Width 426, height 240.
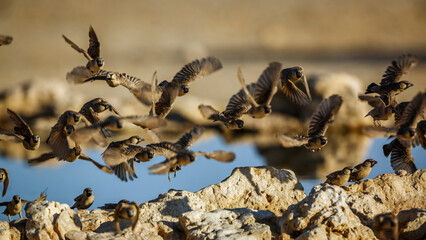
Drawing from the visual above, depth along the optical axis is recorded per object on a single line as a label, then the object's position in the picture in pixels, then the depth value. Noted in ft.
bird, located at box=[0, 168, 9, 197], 52.90
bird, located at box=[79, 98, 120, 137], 56.54
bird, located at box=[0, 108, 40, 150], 52.03
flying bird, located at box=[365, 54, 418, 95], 57.52
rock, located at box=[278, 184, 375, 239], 41.63
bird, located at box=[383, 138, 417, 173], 52.90
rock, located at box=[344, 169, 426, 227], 48.46
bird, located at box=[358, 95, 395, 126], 54.39
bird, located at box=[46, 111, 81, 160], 51.46
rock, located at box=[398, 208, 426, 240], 42.65
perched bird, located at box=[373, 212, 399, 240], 39.43
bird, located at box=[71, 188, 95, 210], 54.75
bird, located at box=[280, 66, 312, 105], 55.57
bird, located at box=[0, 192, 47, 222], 53.47
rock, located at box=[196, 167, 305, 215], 49.32
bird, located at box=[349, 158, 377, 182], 52.54
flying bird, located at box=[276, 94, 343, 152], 51.37
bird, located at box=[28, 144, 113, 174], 51.52
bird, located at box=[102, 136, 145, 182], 51.62
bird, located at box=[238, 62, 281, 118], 49.52
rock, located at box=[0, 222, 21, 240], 44.57
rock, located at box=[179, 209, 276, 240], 41.63
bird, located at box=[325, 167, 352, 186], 51.57
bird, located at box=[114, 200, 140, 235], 42.19
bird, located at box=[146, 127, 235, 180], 45.96
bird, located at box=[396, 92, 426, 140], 47.44
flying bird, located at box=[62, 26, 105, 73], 57.67
